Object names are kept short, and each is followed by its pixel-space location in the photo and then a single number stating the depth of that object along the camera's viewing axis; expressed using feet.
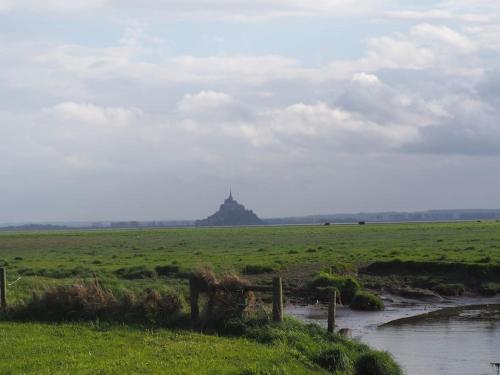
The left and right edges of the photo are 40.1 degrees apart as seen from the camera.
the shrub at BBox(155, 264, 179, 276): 144.46
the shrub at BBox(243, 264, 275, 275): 146.27
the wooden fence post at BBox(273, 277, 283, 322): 61.36
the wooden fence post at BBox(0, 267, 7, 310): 73.36
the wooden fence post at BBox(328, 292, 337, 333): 61.82
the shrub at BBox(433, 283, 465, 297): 125.08
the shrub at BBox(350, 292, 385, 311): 109.60
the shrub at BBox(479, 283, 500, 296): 125.59
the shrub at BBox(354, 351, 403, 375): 54.75
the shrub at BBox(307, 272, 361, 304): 116.16
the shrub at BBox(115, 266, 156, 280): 138.41
